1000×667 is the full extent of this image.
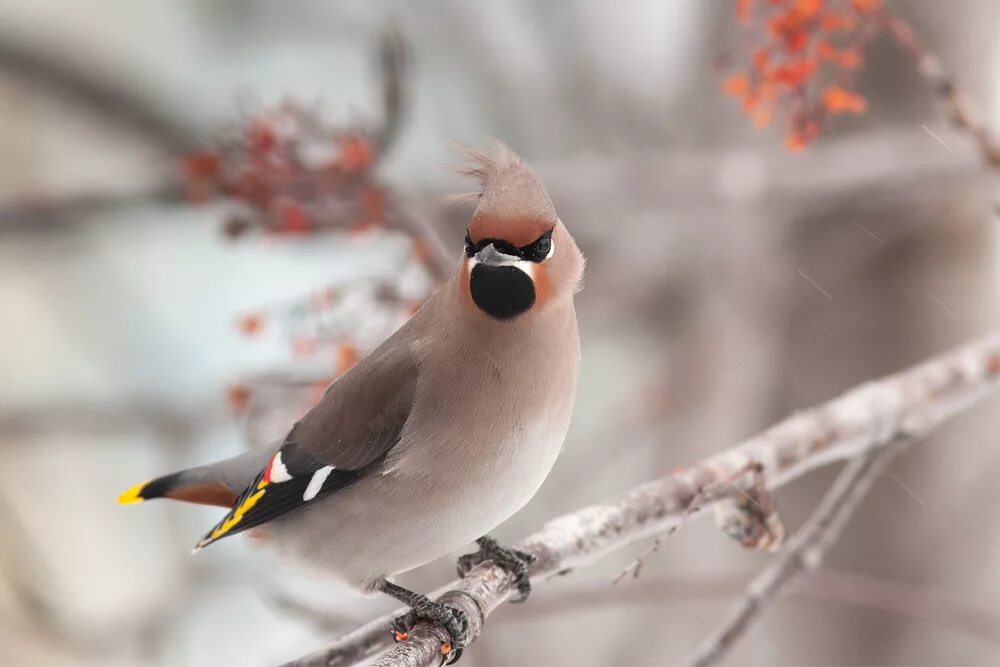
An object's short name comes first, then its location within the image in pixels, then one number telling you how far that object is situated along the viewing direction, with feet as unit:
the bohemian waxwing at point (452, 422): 14.49
